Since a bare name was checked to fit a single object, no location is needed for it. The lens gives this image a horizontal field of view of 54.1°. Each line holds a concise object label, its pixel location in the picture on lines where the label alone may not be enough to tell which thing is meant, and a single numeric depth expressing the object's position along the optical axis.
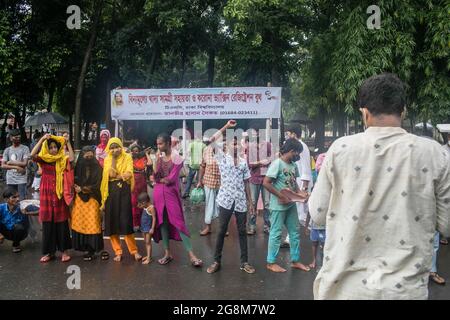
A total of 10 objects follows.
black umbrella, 18.92
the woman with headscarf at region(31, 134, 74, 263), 6.08
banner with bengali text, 12.22
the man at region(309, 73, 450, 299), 1.82
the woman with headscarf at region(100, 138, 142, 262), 6.06
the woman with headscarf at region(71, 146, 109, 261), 6.14
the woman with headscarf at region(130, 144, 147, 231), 7.65
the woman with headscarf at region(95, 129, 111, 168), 8.16
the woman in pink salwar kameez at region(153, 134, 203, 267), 5.80
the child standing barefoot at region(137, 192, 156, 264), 5.92
